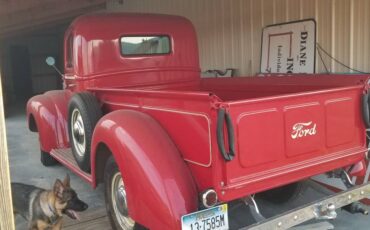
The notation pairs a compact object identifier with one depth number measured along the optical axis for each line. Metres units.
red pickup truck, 2.53
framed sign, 6.06
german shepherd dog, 3.35
